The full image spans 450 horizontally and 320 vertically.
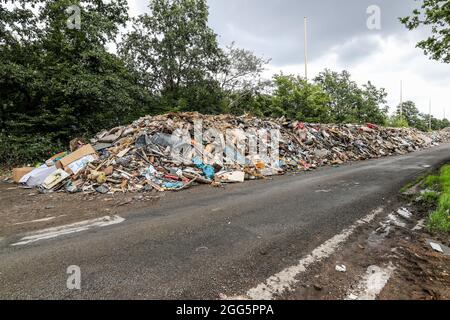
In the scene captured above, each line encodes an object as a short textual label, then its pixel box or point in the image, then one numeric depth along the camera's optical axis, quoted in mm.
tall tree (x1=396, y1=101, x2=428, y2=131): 55719
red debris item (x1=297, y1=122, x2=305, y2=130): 12848
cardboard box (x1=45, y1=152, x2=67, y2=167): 7979
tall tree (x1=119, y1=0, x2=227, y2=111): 16953
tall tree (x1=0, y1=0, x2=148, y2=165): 10406
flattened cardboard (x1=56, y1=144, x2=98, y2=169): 7289
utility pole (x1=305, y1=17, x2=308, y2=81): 22531
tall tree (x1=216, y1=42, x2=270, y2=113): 20734
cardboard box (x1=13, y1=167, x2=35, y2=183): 7391
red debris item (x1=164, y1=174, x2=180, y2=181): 6824
